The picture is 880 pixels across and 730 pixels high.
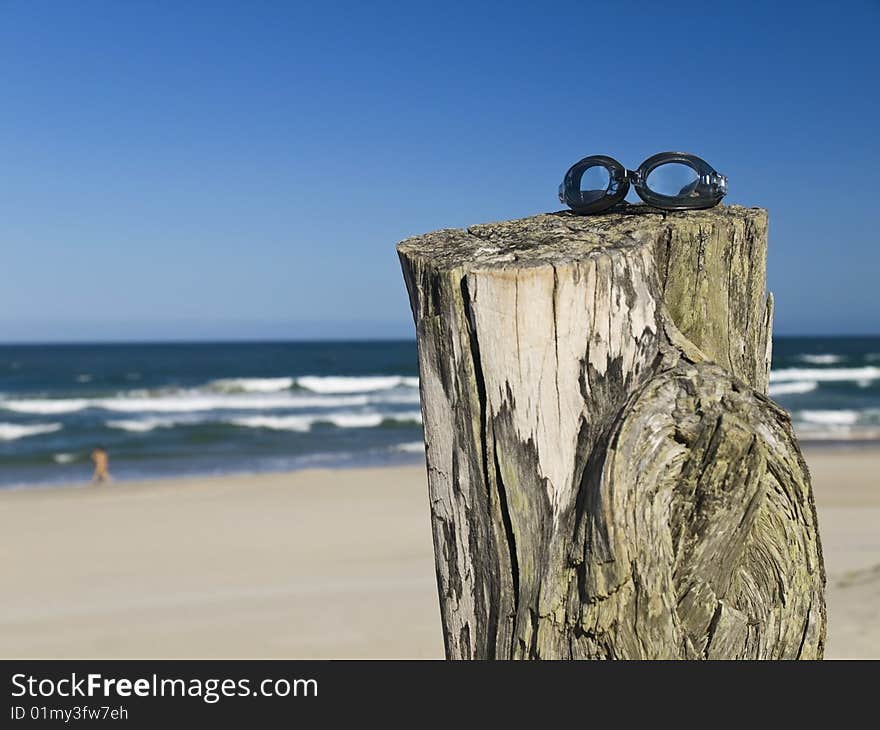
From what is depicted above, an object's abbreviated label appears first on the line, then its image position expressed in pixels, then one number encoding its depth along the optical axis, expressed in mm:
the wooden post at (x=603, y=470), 1578
